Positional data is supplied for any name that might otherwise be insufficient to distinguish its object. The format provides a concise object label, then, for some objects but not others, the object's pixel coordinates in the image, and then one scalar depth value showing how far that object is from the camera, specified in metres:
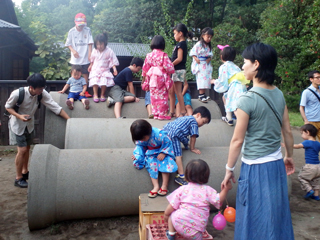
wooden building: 12.28
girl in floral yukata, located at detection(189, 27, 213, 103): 6.88
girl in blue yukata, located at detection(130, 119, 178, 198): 3.90
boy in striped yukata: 4.21
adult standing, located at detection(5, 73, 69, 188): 5.08
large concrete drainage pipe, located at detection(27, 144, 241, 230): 3.74
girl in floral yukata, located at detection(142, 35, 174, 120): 5.82
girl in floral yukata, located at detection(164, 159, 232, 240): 2.88
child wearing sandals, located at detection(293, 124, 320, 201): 5.01
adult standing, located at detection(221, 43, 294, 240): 2.53
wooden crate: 3.32
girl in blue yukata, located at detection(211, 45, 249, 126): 5.74
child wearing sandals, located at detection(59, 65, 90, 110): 6.59
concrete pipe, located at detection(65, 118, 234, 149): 5.12
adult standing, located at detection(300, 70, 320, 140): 6.11
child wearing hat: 7.36
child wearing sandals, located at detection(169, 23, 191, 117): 6.23
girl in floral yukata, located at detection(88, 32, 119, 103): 6.83
